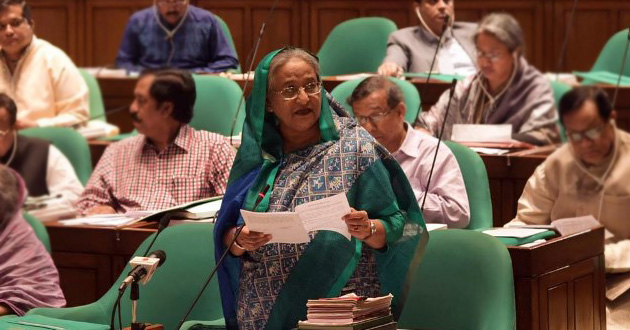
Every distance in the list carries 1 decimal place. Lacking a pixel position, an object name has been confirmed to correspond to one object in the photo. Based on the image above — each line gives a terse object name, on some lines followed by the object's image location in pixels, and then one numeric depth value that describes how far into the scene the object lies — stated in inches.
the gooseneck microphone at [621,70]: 370.2
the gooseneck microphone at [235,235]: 236.4
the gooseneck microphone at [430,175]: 305.4
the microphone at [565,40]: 462.7
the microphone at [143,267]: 225.5
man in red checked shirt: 355.6
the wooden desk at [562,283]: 270.2
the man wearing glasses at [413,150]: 305.2
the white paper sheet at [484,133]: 372.9
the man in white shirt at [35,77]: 429.1
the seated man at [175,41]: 367.5
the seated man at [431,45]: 388.8
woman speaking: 237.4
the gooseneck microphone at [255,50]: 292.8
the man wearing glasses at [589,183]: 322.1
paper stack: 214.3
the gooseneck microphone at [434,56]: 384.5
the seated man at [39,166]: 401.3
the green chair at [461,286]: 252.2
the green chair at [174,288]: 278.6
